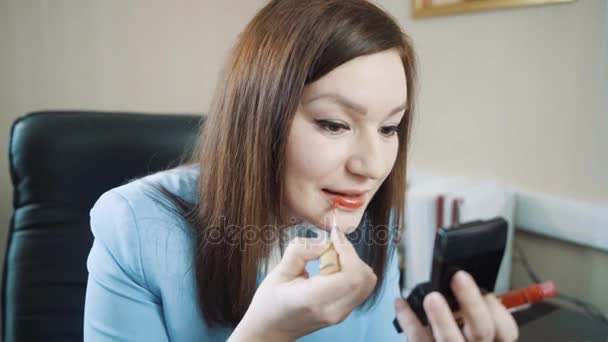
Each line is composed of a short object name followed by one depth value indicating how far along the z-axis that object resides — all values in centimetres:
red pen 34
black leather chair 55
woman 36
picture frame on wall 82
